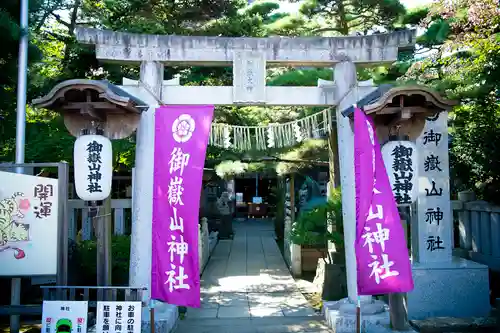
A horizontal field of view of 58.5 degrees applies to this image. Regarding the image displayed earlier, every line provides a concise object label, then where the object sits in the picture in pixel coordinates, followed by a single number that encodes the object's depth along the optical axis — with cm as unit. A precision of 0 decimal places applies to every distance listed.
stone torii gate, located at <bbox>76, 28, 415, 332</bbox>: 830
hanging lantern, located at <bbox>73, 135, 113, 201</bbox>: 691
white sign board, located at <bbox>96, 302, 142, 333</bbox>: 618
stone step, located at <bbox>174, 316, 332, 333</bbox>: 855
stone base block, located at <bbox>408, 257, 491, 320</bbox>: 872
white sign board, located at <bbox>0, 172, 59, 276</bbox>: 716
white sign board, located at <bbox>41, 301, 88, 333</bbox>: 628
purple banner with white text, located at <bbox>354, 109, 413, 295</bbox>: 666
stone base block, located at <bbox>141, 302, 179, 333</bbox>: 789
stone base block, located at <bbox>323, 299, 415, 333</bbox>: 792
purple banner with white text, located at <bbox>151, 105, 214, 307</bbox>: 666
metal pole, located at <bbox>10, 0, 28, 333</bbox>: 913
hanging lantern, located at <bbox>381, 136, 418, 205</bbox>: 702
